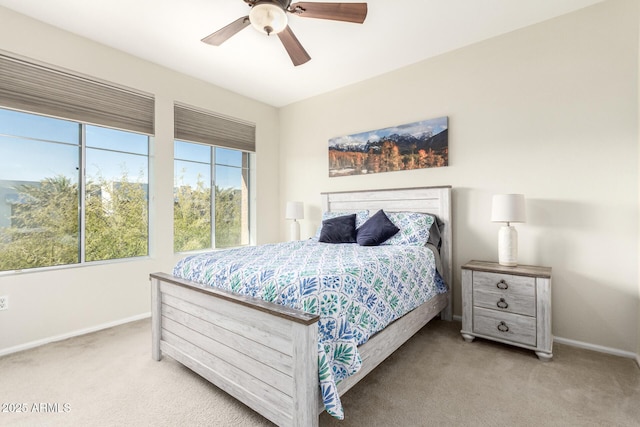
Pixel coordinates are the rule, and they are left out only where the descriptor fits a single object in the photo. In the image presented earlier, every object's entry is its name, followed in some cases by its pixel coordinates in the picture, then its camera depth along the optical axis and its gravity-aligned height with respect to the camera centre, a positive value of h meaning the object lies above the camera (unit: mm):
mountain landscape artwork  3312 +792
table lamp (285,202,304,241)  4312 +3
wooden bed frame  1367 -772
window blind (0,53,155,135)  2592 +1150
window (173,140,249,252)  3836 +254
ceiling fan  1929 +1361
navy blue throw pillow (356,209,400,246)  3023 -179
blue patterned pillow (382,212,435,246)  2965 -150
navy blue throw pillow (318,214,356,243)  3307 -181
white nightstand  2307 -755
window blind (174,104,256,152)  3750 +1170
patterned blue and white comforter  1491 -424
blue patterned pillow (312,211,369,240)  3506 -27
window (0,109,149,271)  2676 +236
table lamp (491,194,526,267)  2535 -53
